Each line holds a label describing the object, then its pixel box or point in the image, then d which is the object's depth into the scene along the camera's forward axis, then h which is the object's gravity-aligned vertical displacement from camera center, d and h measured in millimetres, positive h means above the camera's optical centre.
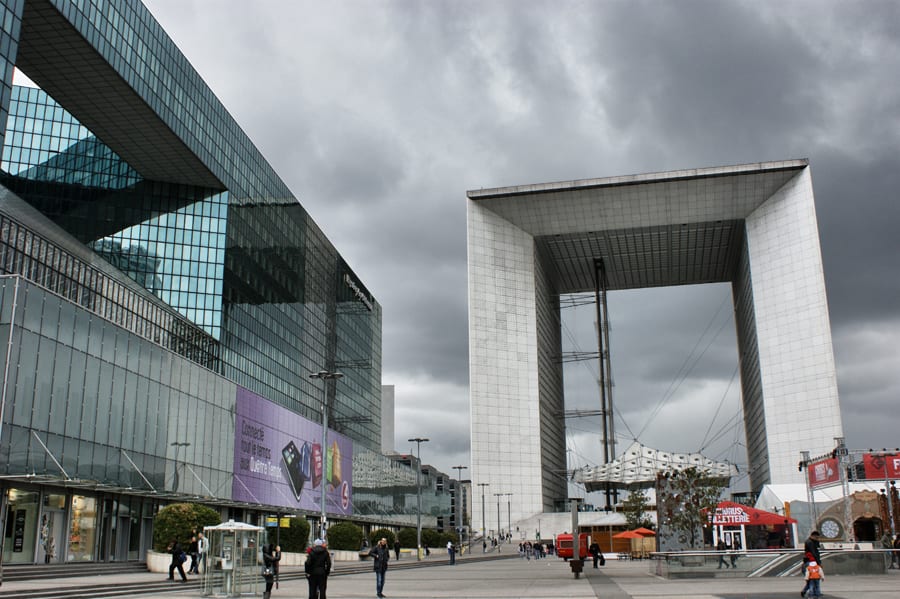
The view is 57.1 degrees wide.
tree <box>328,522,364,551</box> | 61947 -2549
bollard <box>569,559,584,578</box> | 35366 -2717
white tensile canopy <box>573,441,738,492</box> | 111625 +4602
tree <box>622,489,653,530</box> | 79538 -847
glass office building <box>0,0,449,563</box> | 36562 +18777
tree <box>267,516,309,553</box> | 55188 -2202
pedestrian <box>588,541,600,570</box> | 46656 -2752
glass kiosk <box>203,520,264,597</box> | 25781 -1853
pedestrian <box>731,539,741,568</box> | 32656 -2207
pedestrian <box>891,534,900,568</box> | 33062 -2310
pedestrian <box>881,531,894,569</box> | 40928 -2066
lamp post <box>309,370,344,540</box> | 46406 +7398
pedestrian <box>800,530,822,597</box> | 21947 -1361
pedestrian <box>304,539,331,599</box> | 20547 -1617
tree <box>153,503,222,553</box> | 39719 -942
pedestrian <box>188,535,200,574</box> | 35625 -2180
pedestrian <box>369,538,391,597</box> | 25500 -1810
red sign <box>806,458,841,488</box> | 50688 +1668
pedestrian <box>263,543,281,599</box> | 24609 -1844
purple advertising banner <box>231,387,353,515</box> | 59656 +3496
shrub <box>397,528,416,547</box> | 81188 -3375
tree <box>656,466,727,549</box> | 45344 -267
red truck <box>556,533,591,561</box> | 69188 -3845
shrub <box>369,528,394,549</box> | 64688 -2627
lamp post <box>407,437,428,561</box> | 76375 +5530
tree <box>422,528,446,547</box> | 87512 -3803
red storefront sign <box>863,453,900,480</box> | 50125 +2085
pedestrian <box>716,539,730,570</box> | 52100 -2866
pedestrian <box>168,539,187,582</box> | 32344 -2117
